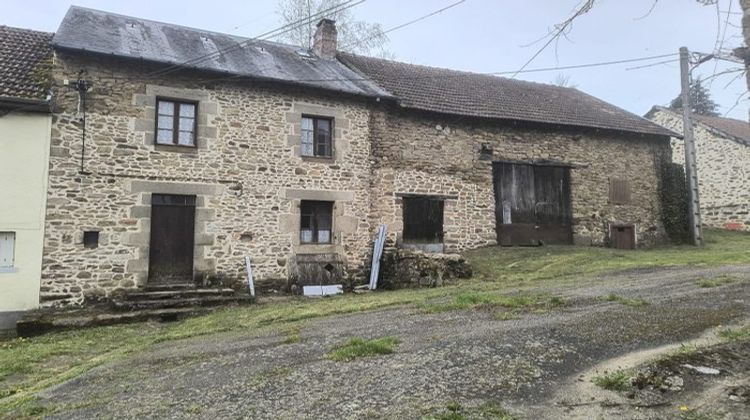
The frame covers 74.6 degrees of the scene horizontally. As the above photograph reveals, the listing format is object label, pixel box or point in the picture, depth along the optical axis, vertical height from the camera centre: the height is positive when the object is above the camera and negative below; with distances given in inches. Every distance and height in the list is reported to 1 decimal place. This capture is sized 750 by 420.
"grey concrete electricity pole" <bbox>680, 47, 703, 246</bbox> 650.2 +102.3
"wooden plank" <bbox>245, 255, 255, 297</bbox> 446.9 -28.8
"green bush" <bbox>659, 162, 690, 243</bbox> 676.1 +56.5
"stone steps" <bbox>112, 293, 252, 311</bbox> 387.9 -47.4
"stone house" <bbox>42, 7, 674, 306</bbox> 406.3 +82.7
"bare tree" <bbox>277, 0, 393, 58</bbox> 878.9 +383.1
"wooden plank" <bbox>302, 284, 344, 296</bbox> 466.3 -44.4
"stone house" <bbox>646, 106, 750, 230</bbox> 768.3 +116.4
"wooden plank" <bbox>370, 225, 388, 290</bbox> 497.0 -10.8
